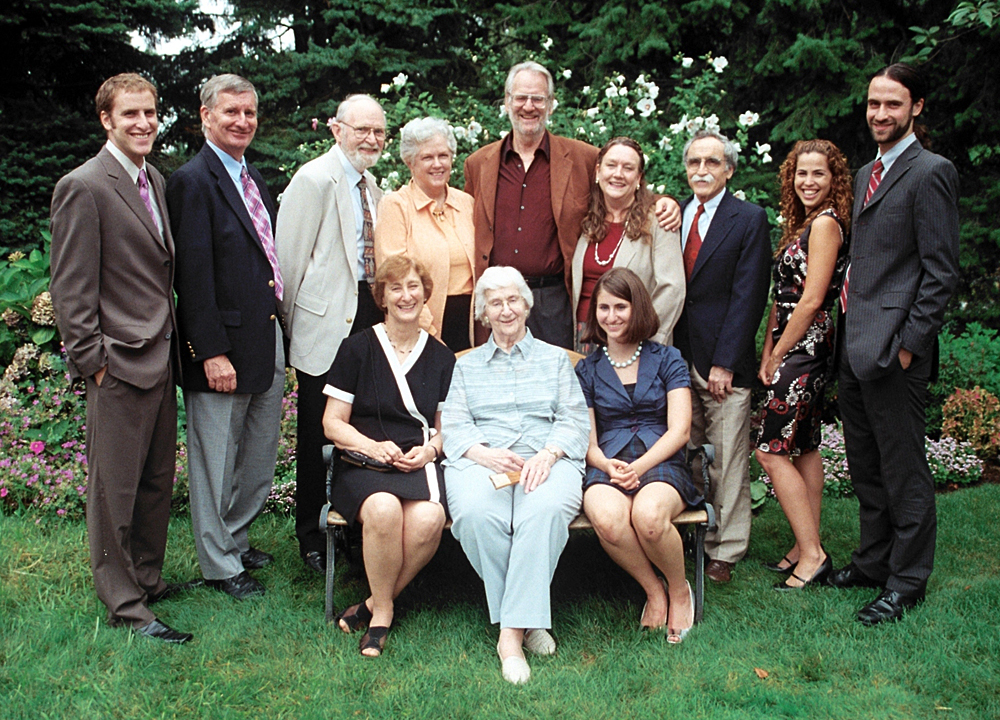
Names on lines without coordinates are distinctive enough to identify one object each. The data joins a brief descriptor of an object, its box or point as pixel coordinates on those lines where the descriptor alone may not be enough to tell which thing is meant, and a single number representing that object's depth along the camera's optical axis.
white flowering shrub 6.31
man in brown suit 3.44
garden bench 3.80
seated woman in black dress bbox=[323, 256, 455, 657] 3.69
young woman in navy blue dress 3.74
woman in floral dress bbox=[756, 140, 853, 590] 4.16
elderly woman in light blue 3.57
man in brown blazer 4.49
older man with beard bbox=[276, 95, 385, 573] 4.28
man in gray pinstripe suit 3.73
